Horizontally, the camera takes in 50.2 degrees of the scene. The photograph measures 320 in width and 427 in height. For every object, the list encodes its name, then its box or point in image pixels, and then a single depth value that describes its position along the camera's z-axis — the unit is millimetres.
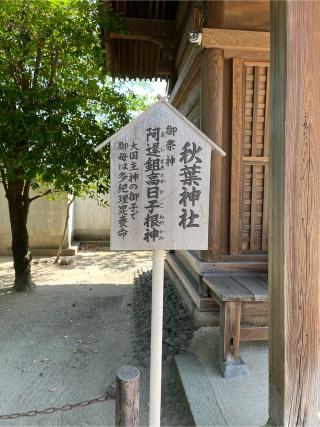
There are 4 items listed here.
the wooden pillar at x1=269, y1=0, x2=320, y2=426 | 1669
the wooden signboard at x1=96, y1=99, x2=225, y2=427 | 1920
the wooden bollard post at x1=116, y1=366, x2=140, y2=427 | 1669
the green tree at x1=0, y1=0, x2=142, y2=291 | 4664
